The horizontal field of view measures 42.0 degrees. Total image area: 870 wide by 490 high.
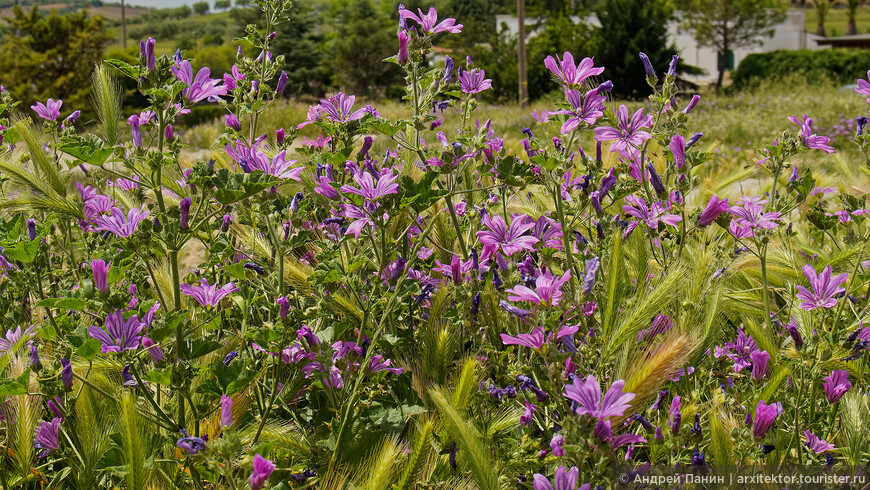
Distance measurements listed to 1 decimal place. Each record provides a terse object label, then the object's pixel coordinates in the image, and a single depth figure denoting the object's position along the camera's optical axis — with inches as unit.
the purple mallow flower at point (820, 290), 36.3
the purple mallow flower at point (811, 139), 40.4
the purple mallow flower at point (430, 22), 37.8
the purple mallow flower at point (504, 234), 35.8
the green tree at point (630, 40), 695.7
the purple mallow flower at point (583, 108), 36.1
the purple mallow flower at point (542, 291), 32.3
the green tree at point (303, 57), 1072.9
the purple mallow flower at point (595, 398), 29.4
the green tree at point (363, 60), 1027.5
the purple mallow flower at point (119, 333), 32.9
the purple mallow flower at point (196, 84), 35.3
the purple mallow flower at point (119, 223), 34.0
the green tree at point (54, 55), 654.8
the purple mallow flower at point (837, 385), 36.4
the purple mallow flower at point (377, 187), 34.5
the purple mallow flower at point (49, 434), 35.2
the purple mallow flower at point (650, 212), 38.8
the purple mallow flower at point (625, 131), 37.5
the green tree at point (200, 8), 4572.0
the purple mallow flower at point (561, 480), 29.6
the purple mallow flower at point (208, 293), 36.9
